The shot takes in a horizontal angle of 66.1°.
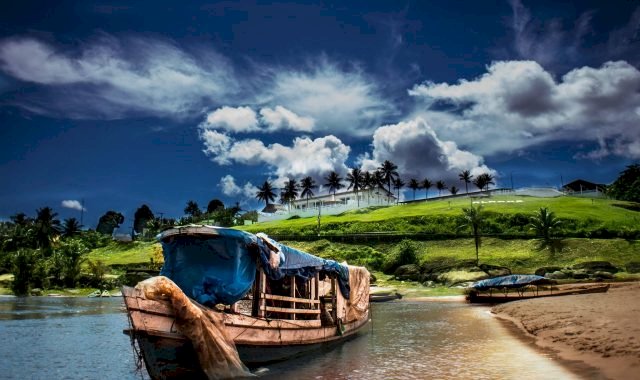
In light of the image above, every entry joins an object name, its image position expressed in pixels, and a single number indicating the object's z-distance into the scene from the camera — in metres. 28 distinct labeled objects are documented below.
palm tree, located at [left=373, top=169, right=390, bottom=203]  132.77
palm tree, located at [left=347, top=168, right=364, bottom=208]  134.75
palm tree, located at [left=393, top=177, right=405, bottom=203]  137.38
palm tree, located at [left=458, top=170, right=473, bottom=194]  145.00
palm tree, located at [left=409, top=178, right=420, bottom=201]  146.38
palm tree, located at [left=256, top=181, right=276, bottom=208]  151.00
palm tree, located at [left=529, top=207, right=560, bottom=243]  66.75
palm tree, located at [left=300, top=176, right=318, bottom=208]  139.88
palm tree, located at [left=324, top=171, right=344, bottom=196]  139.75
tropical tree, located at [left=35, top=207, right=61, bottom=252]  93.00
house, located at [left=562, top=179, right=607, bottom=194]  117.44
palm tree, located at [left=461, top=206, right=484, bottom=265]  65.31
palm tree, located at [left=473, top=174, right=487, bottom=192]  140.50
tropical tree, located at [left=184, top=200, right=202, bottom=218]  153.18
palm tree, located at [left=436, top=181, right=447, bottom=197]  148.12
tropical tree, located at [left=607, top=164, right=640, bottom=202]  104.75
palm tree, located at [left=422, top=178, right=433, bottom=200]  144.25
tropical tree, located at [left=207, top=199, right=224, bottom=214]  161.62
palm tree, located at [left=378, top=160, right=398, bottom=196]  136.88
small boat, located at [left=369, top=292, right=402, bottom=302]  49.20
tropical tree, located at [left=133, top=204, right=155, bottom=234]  158.12
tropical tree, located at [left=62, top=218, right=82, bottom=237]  117.19
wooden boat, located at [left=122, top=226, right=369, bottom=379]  12.56
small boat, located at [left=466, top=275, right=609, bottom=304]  39.37
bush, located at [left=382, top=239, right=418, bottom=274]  66.58
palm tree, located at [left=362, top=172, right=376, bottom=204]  132.07
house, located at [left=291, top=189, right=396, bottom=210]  124.97
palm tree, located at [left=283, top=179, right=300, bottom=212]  138.50
